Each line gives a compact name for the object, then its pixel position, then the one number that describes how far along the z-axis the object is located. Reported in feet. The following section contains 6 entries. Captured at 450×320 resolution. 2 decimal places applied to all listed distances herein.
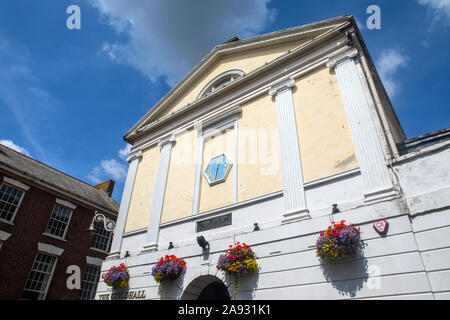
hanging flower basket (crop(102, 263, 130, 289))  33.58
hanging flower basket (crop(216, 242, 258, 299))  24.64
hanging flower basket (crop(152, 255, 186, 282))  29.43
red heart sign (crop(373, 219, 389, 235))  20.02
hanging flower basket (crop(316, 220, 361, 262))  19.99
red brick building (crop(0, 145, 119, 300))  48.03
